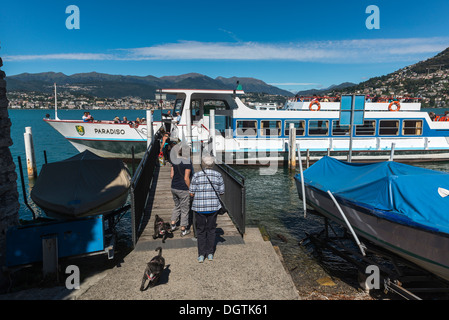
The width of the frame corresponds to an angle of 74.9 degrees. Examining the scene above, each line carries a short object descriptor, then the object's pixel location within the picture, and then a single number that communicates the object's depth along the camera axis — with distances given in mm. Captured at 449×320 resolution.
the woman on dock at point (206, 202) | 5488
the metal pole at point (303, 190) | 8367
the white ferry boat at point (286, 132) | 20203
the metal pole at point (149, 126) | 16800
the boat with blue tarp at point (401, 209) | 5066
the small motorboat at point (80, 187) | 7090
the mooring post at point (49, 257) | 4969
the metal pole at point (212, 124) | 17062
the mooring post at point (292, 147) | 19809
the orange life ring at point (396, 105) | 21844
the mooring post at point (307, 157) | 19891
